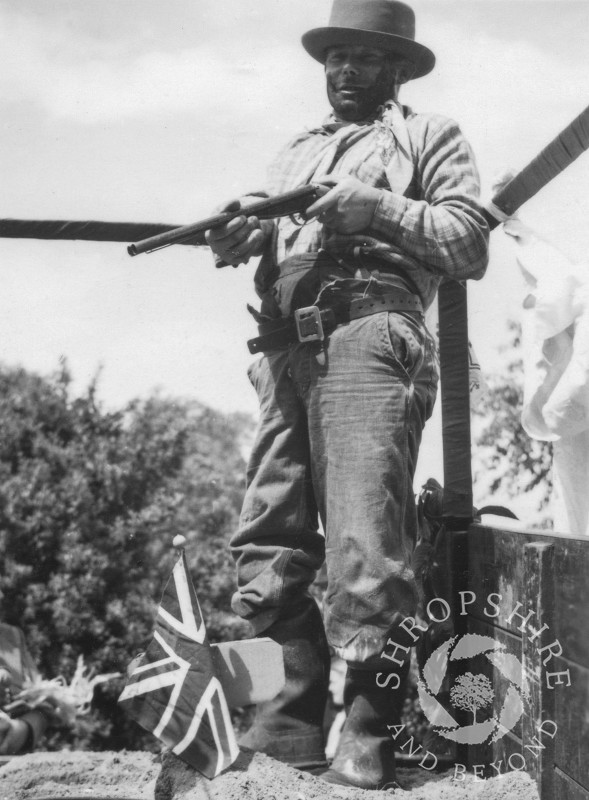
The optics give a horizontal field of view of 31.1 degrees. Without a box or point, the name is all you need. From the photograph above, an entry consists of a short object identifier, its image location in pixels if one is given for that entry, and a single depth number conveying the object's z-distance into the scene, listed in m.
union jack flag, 2.36
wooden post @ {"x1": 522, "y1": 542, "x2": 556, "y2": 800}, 2.08
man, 2.46
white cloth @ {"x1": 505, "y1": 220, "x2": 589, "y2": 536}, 3.01
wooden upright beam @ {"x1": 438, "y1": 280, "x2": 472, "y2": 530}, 2.97
